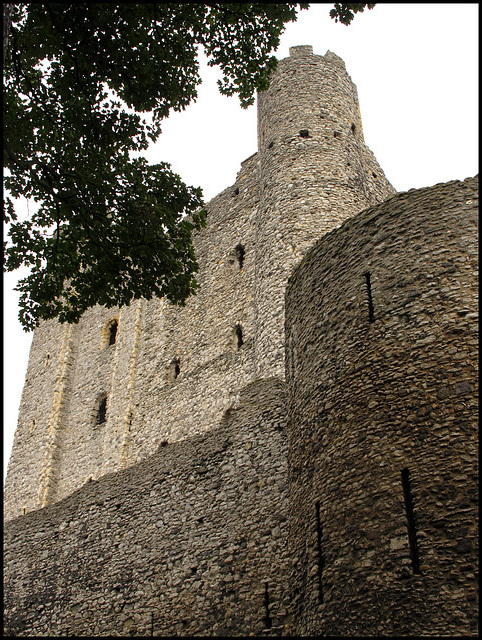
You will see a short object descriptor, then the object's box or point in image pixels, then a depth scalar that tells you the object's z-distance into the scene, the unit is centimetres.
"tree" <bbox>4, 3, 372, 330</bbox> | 954
